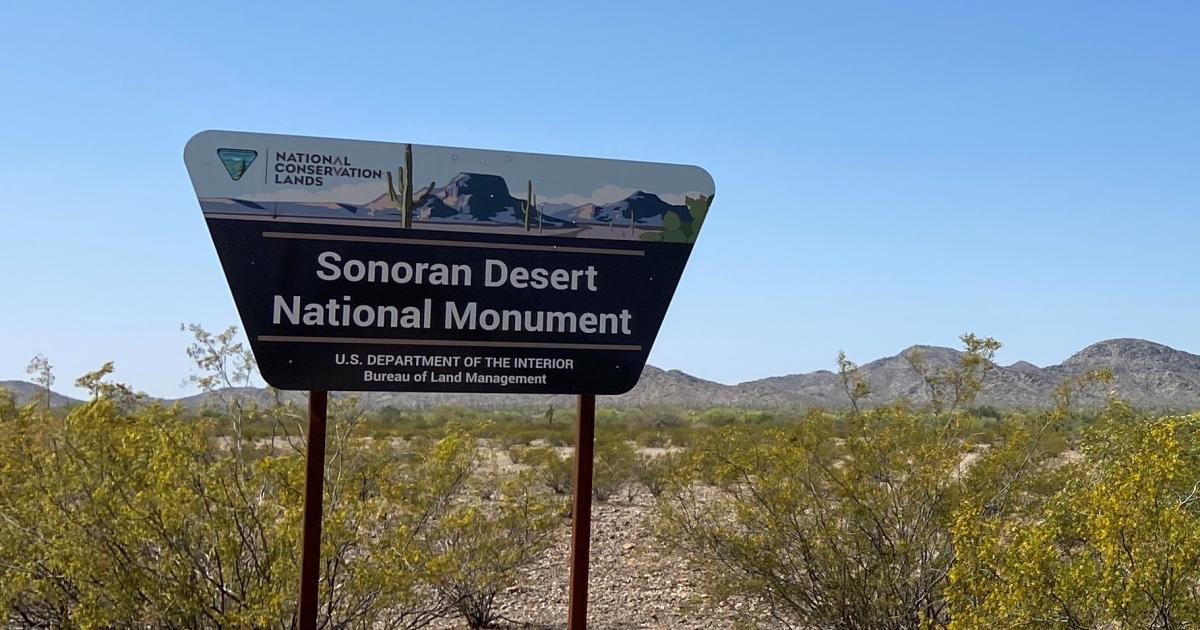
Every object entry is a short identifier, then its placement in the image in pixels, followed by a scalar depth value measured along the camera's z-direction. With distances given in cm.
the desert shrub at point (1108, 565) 525
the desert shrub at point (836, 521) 817
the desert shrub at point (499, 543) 950
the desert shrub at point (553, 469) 2038
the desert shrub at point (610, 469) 2080
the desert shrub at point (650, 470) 1942
